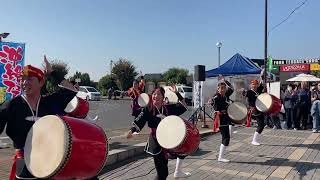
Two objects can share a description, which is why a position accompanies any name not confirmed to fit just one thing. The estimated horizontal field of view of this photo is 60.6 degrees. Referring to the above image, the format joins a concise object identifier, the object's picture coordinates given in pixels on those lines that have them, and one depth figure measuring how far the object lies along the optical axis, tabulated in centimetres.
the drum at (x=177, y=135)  366
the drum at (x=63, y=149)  218
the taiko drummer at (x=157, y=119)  368
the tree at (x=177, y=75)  3670
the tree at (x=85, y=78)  3761
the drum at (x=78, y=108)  544
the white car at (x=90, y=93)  2604
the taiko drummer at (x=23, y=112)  245
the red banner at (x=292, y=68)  2529
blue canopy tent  1157
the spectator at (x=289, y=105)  1016
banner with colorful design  611
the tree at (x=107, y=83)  3591
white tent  1100
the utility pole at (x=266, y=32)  1170
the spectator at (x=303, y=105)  993
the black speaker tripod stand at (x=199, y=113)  871
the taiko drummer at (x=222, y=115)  556
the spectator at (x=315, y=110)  932
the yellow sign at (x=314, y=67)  2356
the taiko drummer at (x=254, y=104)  690
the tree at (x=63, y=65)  3486
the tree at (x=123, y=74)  3515
